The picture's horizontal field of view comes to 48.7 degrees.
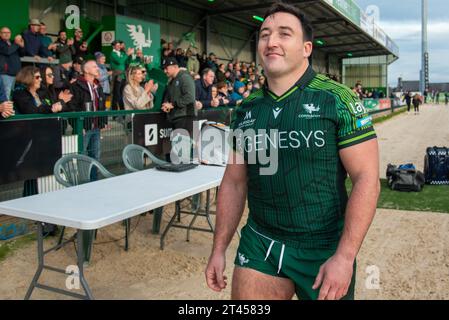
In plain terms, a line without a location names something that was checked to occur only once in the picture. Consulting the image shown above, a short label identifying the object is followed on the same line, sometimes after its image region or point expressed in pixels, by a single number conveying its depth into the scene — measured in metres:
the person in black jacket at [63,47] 12.31
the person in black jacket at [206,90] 10.49
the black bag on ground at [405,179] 8.88
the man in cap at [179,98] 8.23
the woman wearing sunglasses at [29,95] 6.29
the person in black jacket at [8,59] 9.96
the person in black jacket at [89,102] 7.11
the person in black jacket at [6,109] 5.59
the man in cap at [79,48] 12.91
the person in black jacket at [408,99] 43.38
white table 3.43
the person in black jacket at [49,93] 6.77
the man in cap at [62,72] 8.68
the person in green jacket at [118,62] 12.26
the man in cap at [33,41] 11.45
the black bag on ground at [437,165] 9.25
